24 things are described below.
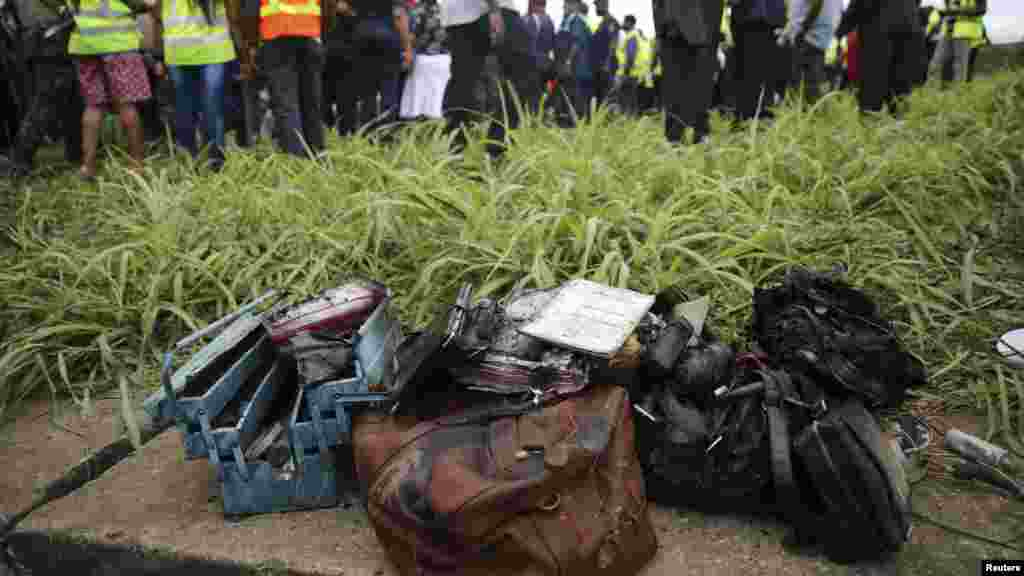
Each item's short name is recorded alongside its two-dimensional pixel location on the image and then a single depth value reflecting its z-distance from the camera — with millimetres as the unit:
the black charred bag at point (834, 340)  1690
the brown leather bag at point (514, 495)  1330
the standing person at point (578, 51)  10469
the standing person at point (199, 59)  4641
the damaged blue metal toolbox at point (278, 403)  1623
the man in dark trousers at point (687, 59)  4414
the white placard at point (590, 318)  1677
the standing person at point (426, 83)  6898
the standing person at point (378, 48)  5352
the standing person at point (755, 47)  5094
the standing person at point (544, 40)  9247
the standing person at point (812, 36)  6406
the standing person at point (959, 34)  8547
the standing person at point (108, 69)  4535
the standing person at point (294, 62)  4234
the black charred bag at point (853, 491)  1369
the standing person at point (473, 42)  4547
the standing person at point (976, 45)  9523
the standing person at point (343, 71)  5367
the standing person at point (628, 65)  11883
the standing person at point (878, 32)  5383
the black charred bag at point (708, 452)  1542
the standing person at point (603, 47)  10750
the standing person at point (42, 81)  4773
